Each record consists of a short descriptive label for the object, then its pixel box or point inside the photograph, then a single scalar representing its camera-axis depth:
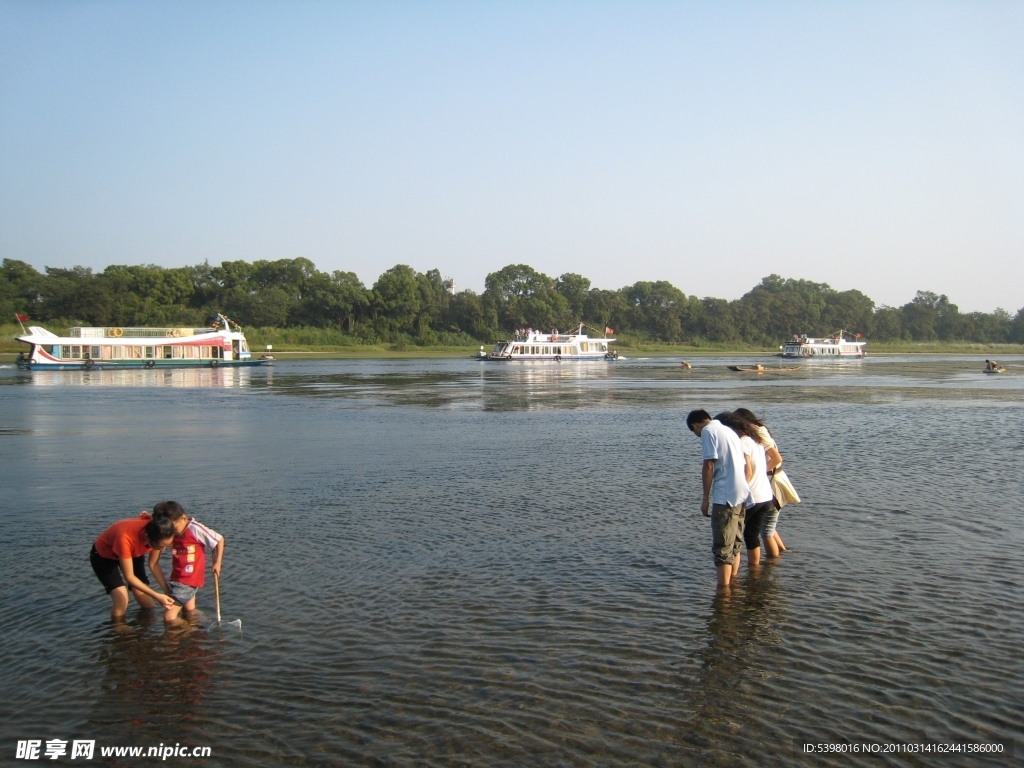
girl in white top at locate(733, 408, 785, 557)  9.43
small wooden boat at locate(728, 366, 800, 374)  71.25
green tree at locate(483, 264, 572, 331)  134.12
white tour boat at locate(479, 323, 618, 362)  95.50
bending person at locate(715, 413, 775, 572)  9.22
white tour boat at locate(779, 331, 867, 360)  114.38
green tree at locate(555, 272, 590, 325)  149.25
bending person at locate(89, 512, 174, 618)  8.02
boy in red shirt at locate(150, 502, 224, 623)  8.50
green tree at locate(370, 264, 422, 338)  123.44
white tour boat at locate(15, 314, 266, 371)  65.69
